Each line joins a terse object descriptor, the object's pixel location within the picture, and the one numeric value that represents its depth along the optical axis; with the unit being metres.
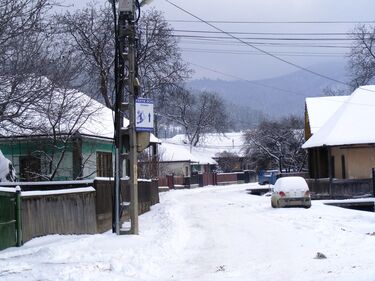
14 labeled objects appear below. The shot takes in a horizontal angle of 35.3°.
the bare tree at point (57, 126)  19.36
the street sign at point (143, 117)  16.20
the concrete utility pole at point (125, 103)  16.20
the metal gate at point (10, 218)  13.20
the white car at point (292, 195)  27.19
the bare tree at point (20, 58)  13.85
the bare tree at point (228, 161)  101.50
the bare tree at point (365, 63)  61.88
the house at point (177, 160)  79.19
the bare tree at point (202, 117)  100.37
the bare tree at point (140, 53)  41.22
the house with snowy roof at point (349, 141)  37.59
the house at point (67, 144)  21.91
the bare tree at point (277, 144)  74.81
